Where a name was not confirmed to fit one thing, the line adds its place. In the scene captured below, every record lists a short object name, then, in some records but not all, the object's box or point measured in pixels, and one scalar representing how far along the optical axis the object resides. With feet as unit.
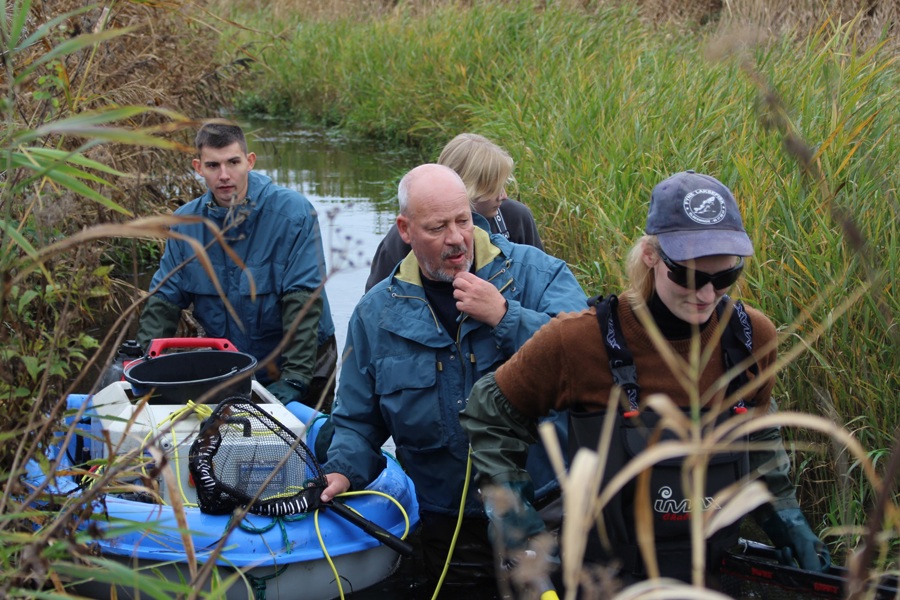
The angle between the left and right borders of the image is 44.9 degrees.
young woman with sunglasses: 8.66
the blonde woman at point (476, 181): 15.43
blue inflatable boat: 11.73
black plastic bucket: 13.29
